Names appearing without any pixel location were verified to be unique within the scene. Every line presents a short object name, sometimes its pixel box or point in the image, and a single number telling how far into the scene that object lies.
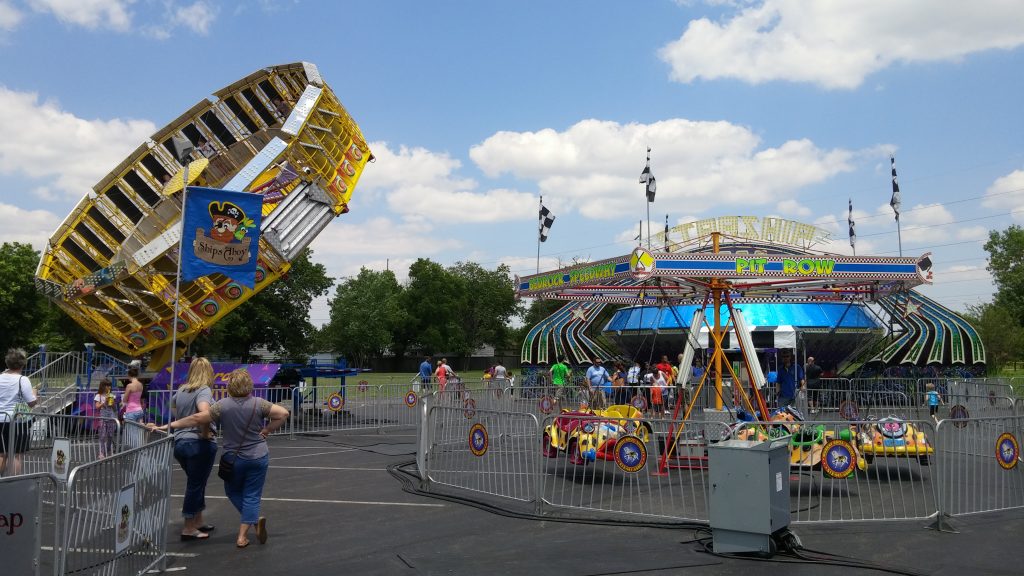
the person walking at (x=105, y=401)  14.07
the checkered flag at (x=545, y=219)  24.89
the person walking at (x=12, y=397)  8.66
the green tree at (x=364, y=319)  72.56
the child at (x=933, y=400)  14.96
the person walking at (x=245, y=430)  6.88
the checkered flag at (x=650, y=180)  24.22
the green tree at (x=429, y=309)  77.06
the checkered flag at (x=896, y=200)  30.09
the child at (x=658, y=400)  17.33
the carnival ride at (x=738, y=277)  12.02
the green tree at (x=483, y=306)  84.50
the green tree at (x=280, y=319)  40.34
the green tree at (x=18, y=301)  39.50
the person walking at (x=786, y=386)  15.13
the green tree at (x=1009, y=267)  66.12
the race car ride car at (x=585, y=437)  9.78
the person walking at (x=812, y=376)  18.41
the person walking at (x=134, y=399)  12.63
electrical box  6.70
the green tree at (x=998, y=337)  49.22
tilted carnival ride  17.47
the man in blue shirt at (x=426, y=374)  21.99
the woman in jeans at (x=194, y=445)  7.19
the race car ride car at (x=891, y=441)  9.05
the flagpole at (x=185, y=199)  8.57
